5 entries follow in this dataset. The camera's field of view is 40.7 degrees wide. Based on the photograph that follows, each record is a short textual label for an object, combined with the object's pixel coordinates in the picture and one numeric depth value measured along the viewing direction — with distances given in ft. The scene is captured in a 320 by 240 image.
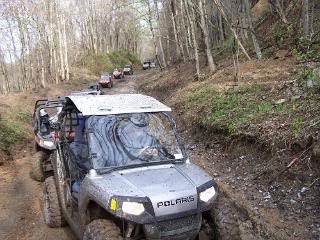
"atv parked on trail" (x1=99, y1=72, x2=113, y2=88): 136.15
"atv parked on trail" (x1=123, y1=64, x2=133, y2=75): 197.06
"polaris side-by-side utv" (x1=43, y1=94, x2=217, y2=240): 16.57
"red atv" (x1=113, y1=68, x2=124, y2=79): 172.45
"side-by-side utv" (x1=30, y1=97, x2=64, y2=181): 38.29
